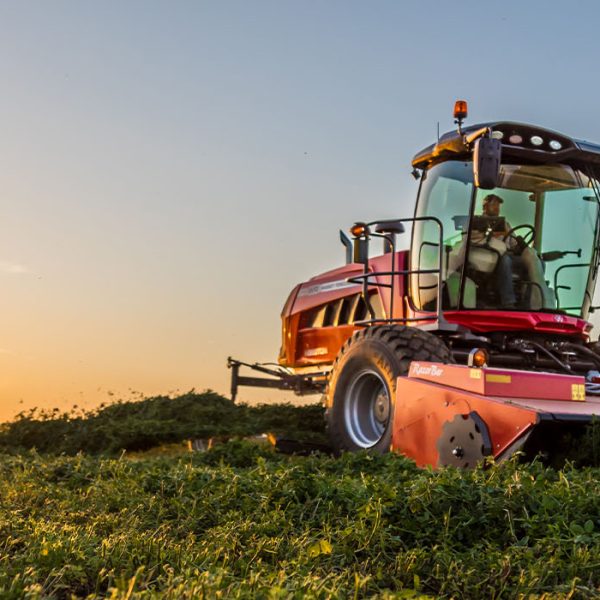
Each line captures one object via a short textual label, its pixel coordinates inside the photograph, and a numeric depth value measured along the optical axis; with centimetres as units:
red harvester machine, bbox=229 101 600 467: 792
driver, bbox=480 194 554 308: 819
